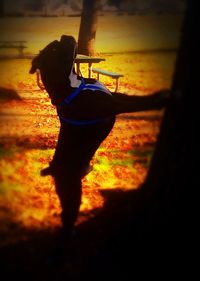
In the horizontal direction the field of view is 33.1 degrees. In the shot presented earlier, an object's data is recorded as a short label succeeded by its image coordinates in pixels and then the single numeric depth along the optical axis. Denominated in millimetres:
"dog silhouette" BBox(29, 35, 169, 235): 3189
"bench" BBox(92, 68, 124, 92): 9406
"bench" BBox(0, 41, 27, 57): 13669
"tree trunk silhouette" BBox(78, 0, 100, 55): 12750
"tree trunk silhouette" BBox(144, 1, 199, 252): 2725
